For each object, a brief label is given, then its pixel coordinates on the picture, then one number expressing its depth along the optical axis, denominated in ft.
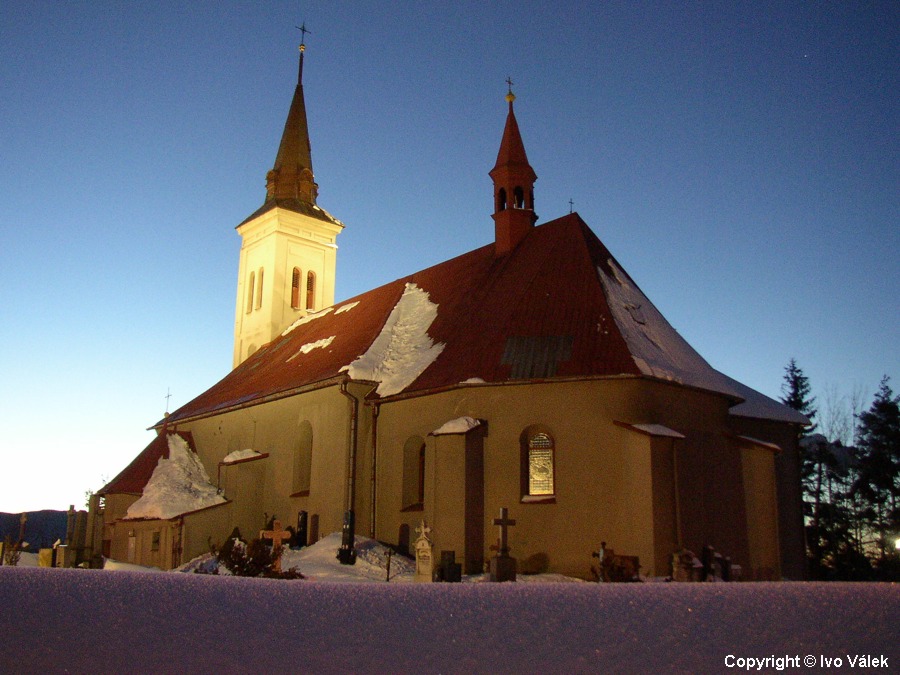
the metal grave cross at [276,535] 49.95
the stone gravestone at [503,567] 41.60
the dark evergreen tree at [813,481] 94.27
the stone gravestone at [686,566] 44.22
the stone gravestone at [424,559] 47.21
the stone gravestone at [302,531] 62.18
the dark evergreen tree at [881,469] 96.63
